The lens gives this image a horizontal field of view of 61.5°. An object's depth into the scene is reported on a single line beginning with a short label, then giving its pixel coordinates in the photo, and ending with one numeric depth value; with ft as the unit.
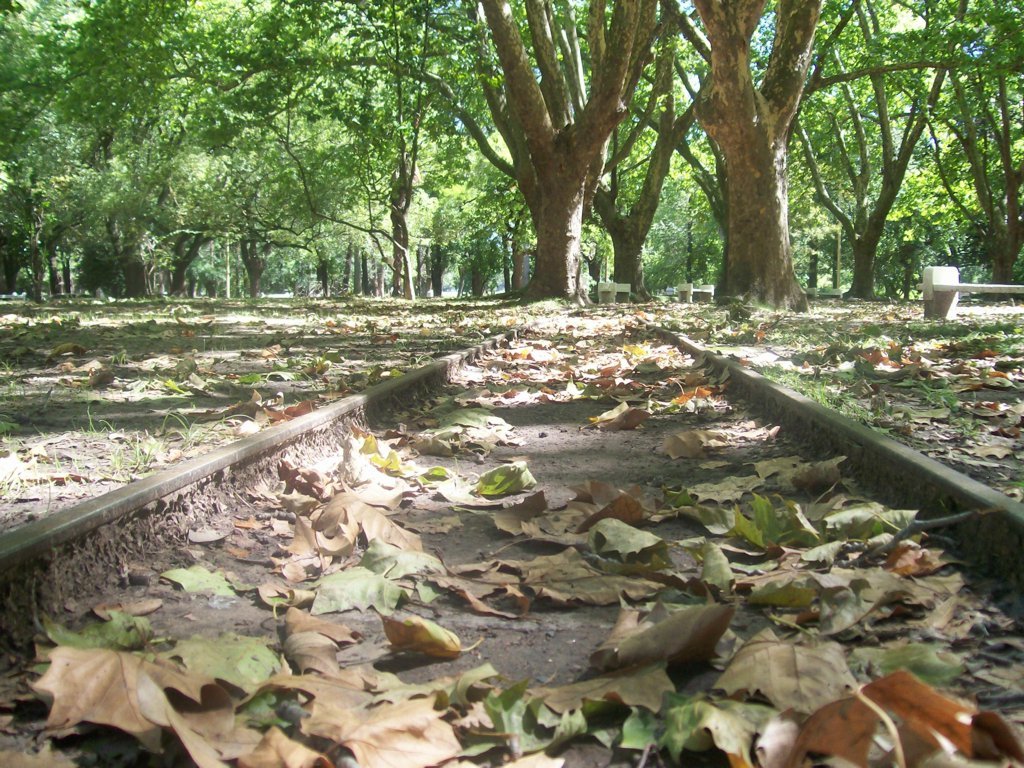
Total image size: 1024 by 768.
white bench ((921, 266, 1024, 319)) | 40.32
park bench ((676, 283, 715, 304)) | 80.94
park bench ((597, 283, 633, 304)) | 68.44
